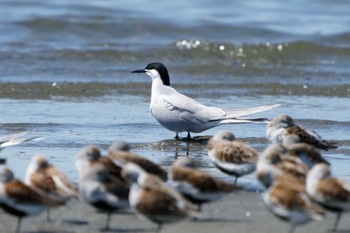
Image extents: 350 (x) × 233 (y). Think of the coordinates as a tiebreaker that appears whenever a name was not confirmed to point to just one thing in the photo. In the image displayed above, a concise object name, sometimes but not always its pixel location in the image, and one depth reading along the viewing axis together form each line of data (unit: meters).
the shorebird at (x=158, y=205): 13.23
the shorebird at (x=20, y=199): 13.66
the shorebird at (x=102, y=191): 13.93
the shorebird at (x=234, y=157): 16.56
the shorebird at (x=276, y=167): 14.74
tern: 24.20
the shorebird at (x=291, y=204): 13.19
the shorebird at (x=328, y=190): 13.68
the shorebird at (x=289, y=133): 18.75
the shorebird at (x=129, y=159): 15.82
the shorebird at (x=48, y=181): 14.24
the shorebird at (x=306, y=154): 16.56
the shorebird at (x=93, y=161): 15.24
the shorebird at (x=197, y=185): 14.67
